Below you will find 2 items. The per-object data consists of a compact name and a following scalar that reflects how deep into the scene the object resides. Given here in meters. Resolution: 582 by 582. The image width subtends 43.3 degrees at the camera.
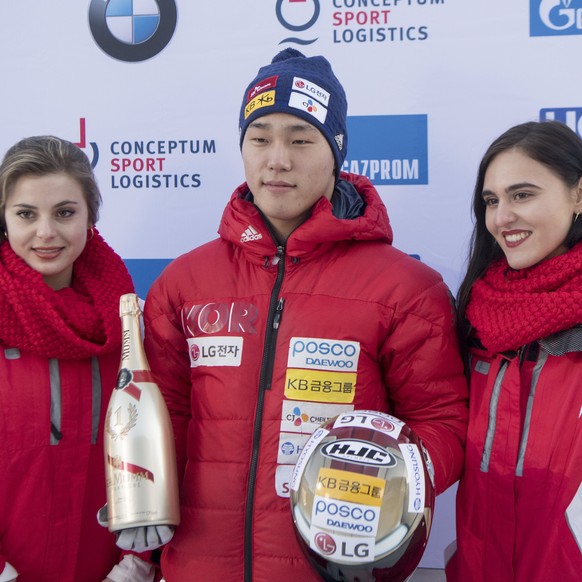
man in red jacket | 1.49
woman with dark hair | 1.40
